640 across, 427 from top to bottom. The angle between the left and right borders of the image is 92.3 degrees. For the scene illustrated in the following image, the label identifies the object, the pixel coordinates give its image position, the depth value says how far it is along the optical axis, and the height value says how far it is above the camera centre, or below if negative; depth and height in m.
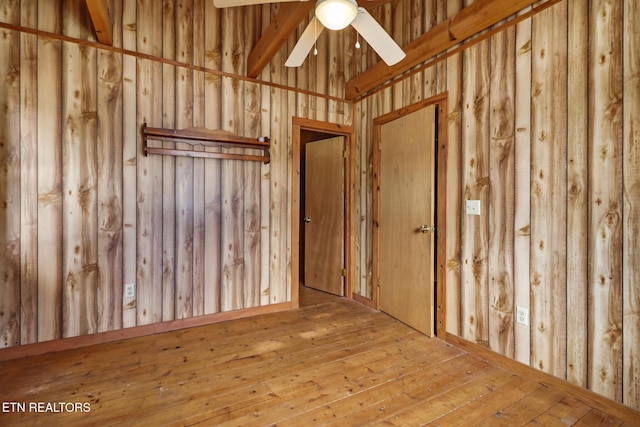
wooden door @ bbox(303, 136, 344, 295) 3.92 -0.05
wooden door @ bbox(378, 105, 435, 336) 2.73 -0.07
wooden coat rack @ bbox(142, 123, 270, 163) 2.68 +0.66
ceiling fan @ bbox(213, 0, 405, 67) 1.56 +1.06
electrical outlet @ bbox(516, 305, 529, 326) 2.10 -0.72
